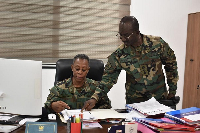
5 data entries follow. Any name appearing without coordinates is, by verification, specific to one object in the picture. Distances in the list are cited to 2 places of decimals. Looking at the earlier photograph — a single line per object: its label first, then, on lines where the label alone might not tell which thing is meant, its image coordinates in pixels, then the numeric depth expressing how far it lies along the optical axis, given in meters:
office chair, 4.45
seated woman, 4.29
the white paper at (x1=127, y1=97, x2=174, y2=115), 3.93
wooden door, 5.76
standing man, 4.28
